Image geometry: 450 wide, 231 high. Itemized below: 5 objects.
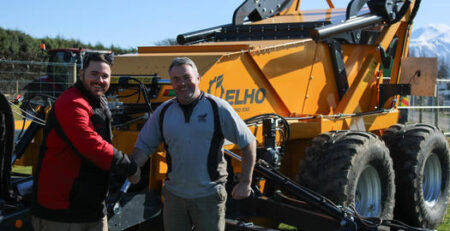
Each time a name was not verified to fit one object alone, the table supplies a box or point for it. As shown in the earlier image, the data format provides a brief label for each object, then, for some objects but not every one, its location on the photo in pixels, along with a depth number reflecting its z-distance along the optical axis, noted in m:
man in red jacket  3.15
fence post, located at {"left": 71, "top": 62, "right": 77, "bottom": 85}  12.26
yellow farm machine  4.65
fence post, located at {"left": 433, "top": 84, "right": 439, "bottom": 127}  15.69
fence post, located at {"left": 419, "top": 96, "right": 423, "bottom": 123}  15.03
